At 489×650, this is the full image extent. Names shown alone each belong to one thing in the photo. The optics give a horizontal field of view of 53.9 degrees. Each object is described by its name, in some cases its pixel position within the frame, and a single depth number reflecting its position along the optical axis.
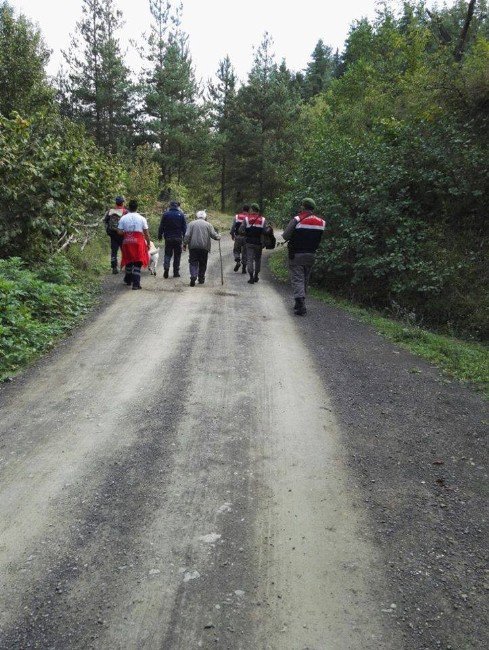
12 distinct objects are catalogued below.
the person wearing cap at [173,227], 12.50
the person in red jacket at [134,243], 11.36
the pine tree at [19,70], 21.44
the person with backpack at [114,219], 13.13
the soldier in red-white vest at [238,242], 15.71
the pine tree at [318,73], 66.36
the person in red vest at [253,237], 13.05
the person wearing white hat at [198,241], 12.12
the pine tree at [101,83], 33.06
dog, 13.02
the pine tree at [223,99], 42.22
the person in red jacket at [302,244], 9.89
